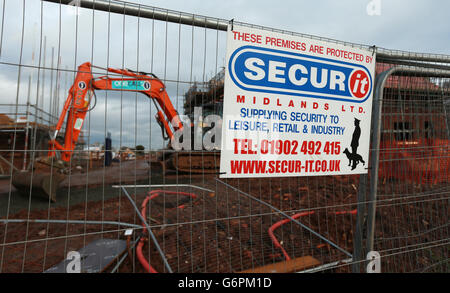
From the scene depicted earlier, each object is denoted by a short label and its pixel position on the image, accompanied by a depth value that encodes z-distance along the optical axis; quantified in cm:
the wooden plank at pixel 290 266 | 263
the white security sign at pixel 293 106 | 200
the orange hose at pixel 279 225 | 305
